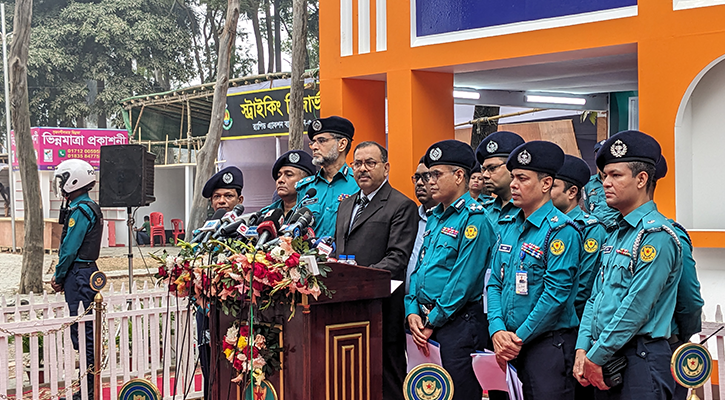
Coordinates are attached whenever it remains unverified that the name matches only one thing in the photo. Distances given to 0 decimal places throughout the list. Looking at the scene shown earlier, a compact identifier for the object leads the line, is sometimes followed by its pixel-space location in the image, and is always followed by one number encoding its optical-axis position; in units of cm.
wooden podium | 367
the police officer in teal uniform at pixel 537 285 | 377
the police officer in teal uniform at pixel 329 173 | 501
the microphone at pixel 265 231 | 387
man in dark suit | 455
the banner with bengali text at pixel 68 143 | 2566
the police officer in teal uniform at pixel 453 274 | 418
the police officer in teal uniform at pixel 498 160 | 478
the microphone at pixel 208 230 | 407
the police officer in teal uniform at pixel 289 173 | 536
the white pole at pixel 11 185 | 1891
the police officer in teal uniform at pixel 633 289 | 327
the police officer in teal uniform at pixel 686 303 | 347
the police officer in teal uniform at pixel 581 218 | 398
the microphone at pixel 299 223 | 388
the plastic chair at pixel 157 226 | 2609
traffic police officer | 678
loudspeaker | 944
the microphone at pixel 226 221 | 400
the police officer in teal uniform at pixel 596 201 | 662
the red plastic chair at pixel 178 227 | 2673
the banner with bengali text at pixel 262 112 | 1908
